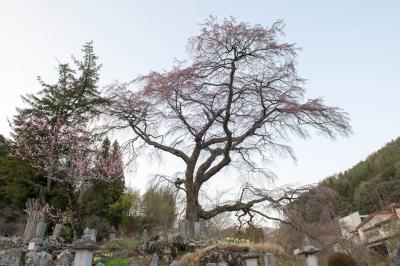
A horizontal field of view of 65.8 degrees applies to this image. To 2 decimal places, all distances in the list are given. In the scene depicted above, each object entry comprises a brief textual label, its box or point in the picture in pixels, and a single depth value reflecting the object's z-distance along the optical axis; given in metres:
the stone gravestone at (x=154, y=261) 6.27
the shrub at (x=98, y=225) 19.14
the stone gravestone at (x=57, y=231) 12.34
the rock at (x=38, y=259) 7.57
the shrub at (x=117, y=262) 8.71
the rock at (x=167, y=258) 9.03
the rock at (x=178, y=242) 9.70
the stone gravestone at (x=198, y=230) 11.31
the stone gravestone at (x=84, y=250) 5.75
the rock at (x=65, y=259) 7.80
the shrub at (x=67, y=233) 16.79
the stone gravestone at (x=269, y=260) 8.08
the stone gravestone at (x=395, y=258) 4.24
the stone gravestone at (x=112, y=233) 15.51
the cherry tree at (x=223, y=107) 11.36
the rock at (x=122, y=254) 10.16
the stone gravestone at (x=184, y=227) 11.12
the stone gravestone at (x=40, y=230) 10.15
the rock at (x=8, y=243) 11.17
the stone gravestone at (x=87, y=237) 5.88
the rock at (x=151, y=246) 9.86
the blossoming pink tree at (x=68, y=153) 12.95
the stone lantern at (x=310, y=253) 7.77
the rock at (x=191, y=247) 9.69
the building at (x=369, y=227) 21.84
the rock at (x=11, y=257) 6.59
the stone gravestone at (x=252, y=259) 7.68
